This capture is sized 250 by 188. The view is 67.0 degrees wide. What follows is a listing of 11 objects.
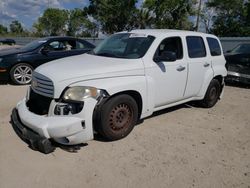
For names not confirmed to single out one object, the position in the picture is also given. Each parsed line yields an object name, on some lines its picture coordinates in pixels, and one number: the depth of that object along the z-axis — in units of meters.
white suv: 2.63
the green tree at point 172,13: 21.74
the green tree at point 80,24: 29.52
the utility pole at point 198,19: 21.03
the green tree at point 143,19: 23.95
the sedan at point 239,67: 6.38
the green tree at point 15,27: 58.61
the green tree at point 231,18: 24.57
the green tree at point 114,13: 24.70
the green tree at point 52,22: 41.05
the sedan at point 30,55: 5.57
